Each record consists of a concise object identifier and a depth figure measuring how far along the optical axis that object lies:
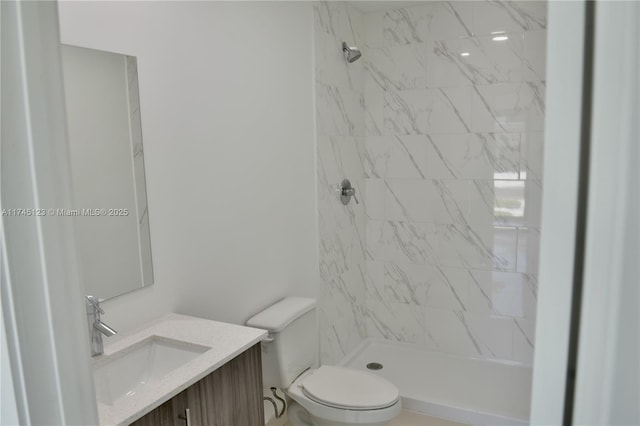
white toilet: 2.21
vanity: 1.43
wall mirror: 1.60
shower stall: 3.11
